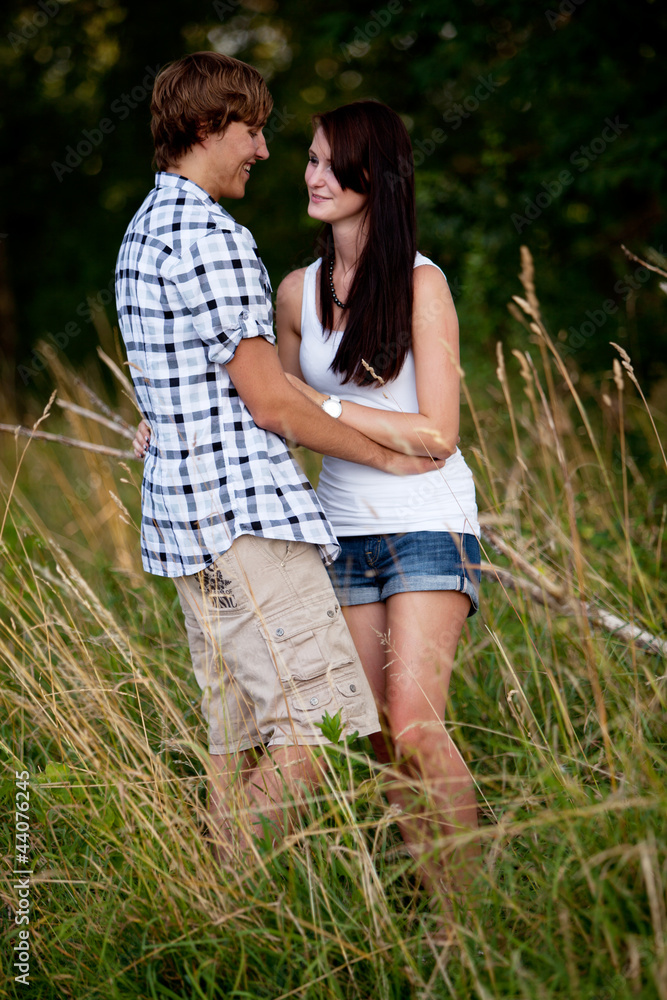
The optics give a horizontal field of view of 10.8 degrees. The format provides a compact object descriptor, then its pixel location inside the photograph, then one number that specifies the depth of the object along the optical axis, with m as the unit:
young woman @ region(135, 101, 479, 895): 6.84
